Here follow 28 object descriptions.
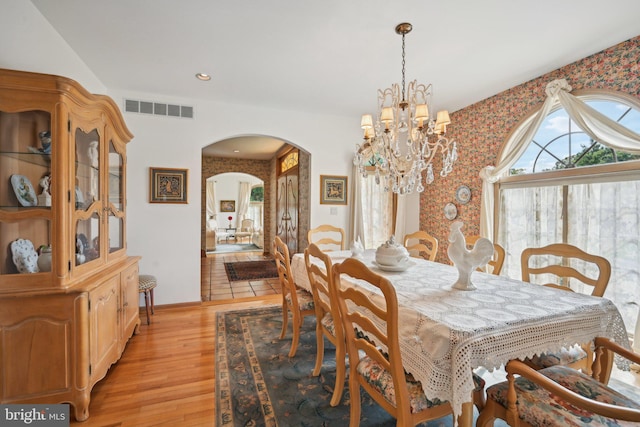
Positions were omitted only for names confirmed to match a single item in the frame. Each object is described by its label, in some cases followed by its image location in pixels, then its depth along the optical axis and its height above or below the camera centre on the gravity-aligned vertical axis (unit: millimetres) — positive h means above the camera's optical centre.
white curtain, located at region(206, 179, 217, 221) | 11664 +565
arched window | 2418 +126
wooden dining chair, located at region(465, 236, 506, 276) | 2230 -402
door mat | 5305 -1233
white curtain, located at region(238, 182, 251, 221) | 12484 +592
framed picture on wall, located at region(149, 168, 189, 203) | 3541 +357
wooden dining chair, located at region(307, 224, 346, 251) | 4312 -393
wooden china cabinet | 1576 -243
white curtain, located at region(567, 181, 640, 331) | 2393 -187
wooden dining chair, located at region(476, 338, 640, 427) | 1036 -787
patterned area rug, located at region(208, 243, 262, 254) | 8945 -1259
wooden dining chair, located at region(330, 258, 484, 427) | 1143 -727
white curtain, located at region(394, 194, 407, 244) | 4656 -141
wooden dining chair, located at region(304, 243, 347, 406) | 1646 -755
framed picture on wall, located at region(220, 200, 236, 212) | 12398 +299
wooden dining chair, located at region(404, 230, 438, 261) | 2807 -339
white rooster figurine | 1647 -267
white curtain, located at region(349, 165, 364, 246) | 4379 +44
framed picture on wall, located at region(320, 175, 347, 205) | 4340 +349
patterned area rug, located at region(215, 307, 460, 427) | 1675 -1254
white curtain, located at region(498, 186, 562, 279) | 2955 -106
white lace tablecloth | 1091 -514
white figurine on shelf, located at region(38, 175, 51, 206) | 1655 +112
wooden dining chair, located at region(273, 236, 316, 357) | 2299 -775
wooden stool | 2999 -792
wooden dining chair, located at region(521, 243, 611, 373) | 1570 -438
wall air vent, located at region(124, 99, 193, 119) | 3457 +1334
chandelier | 2150 +604
